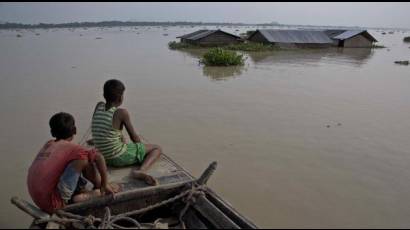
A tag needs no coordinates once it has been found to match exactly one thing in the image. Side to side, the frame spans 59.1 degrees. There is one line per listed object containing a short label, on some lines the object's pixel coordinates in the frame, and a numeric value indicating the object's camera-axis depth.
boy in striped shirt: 3.17
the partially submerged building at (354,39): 27.03
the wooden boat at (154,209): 2.53
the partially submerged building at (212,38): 26.36
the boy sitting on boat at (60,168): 2.56
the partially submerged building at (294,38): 25.52
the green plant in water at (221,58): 15.23
